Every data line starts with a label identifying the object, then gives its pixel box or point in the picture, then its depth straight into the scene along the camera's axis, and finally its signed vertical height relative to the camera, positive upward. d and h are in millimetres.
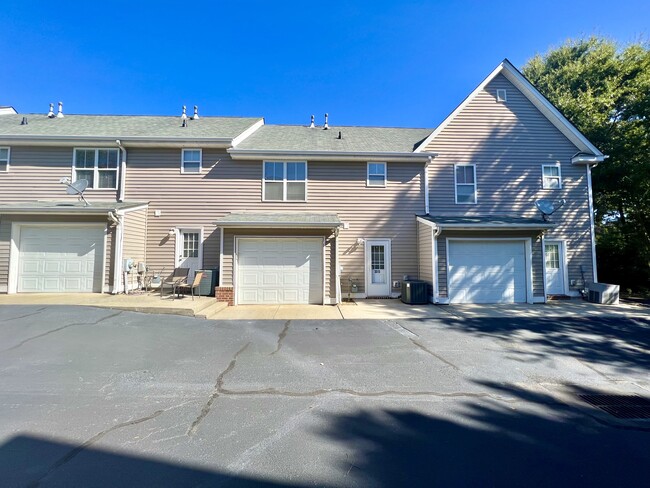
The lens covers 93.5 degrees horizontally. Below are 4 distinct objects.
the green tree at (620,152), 13539 +5035
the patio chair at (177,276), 10378 -391
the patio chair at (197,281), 9484 -513
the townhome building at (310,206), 10070 +2270
